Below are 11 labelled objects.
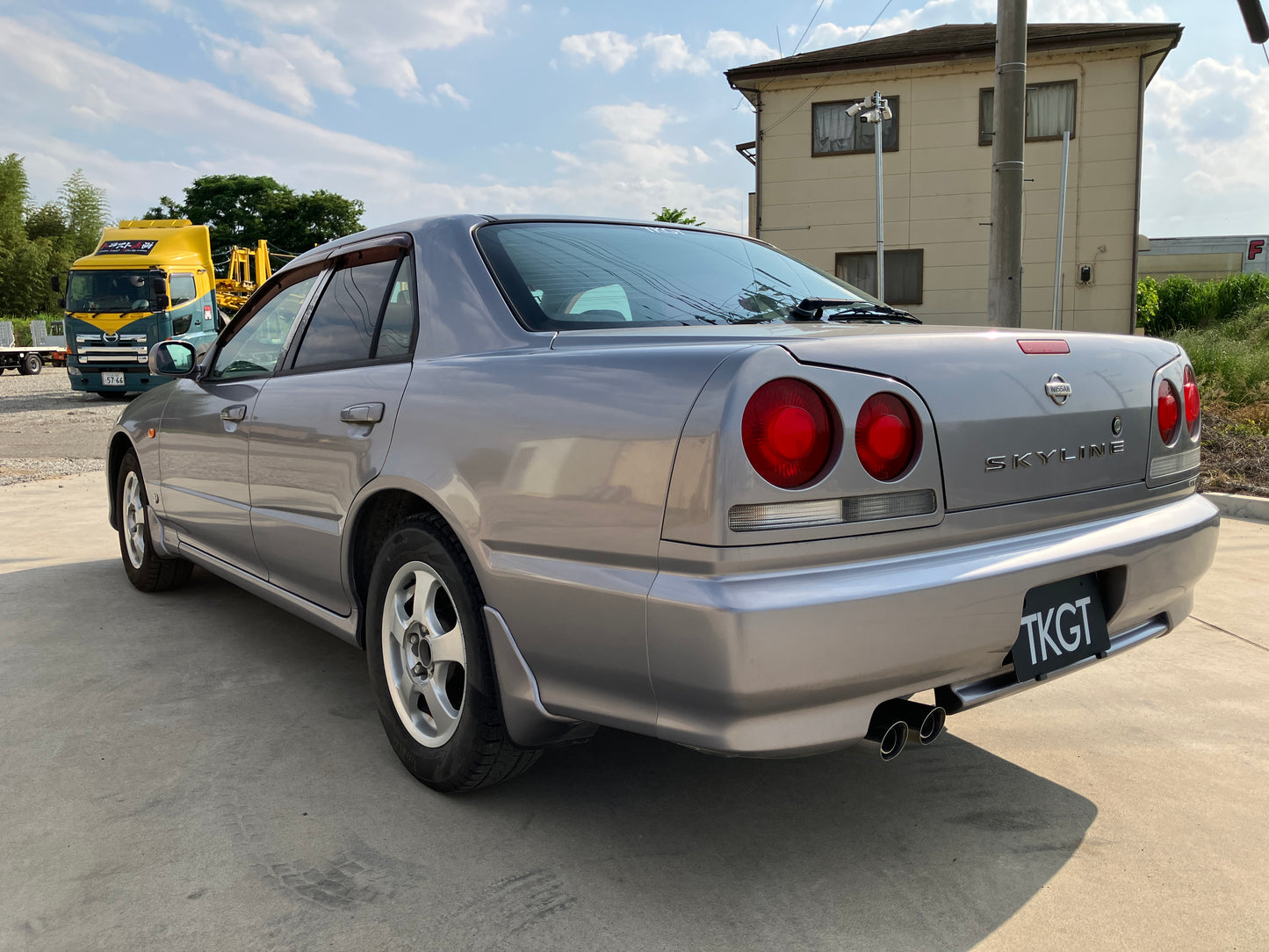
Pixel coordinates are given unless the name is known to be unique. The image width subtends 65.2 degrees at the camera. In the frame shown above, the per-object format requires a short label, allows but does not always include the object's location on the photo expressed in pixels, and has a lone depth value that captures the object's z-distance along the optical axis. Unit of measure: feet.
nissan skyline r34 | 5.88
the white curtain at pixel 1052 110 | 62.28
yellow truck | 61.00
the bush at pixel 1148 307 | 117.60
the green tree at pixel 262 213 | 212.23
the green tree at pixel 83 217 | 176.24
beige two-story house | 61.73
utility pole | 21.90
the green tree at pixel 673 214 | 153.14
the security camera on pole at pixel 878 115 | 53.36
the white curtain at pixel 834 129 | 64.85
